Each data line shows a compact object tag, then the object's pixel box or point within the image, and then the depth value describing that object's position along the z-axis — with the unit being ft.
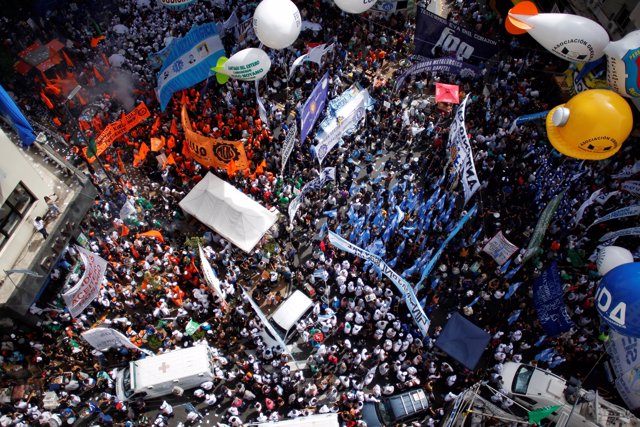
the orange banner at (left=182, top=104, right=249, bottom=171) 55.57
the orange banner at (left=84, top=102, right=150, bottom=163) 60.95
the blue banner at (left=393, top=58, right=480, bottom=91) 70.23
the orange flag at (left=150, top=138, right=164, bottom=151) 63.87
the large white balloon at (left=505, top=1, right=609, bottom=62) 55.83
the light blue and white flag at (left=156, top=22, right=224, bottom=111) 64.75
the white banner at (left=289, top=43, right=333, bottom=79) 65.57
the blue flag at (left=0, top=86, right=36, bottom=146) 49.70
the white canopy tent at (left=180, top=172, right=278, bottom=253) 56.95
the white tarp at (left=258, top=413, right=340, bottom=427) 44.62
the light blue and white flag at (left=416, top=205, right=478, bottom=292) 49.89
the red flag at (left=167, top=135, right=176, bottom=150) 63.72
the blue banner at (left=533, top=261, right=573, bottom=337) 48.52
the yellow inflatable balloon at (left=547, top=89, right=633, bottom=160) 48.93
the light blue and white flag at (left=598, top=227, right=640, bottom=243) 52.70
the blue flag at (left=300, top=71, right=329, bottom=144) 61.87
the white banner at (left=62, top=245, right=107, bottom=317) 47.32
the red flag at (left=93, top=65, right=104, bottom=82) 74.06
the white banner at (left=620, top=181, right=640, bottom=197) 56.98
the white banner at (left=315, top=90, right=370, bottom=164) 62.34
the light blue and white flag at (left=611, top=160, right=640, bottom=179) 61.87
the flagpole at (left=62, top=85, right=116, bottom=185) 63.28
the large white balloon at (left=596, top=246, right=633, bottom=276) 48.24
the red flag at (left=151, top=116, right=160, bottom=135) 64.80
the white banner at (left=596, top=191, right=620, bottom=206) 57.98
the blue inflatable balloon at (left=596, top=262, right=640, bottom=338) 39.50
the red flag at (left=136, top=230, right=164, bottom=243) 57.36
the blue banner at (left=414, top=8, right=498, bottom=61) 71.31
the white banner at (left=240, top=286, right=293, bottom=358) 46.30
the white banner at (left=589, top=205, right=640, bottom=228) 54.60
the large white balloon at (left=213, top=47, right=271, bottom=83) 60.08
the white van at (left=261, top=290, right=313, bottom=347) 51.52
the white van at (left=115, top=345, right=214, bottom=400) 47.60
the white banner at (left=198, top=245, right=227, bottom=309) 49.88
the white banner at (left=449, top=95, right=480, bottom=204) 52.85
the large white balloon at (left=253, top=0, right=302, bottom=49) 60.18
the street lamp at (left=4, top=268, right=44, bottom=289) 47.10
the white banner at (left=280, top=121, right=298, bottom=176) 58.21
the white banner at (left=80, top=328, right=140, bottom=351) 46.78
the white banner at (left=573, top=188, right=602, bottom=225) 55.72
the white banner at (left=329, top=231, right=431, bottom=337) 47.21
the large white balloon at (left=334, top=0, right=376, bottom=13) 67.05
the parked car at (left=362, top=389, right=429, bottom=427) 47.50
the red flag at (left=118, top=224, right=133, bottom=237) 58.18
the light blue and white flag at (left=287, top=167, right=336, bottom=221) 55.88
